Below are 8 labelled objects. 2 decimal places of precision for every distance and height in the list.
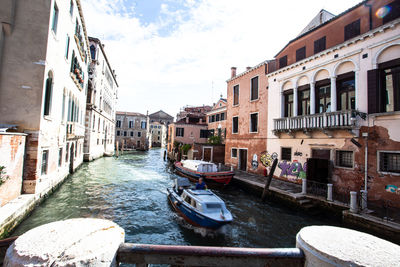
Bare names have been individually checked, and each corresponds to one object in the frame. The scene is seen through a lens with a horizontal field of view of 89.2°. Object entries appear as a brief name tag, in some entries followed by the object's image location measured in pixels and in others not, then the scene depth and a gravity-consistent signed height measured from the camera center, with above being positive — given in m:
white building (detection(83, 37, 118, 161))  21.88 +4.33
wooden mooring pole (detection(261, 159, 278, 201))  10.61 -2.21
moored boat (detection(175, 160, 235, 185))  13.35 -2.04
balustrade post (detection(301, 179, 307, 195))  9.73 -1.96
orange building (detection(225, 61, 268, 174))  14.91 +2.06
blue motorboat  7.04 -2.51
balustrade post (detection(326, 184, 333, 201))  8.66 -2.00
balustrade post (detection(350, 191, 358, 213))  7.40 -2.03
